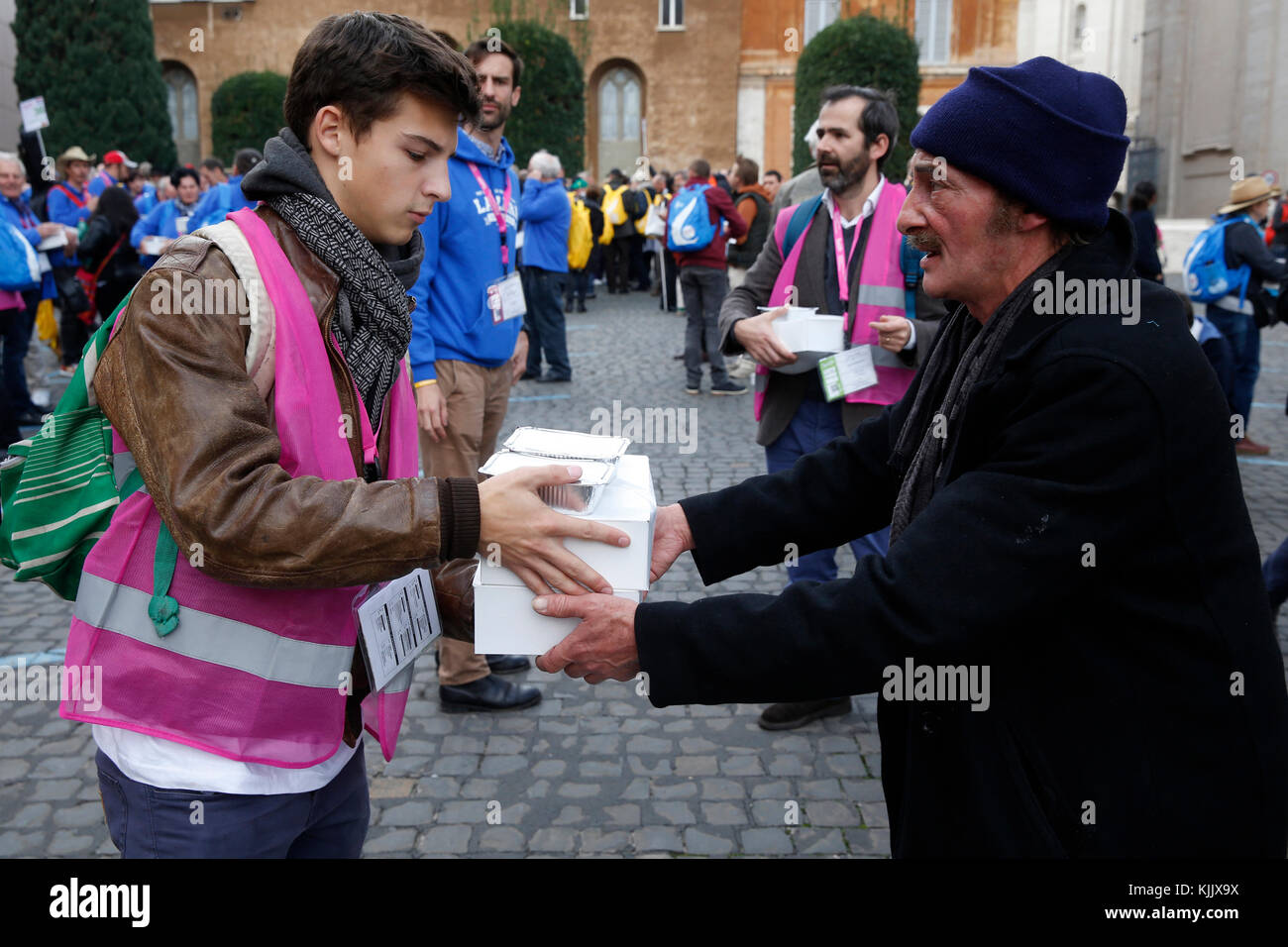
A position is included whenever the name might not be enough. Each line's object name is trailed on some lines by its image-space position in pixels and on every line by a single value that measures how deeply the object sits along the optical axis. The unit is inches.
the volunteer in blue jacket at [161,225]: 438.6
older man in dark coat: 64.5
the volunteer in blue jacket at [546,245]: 419.8
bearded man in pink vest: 161.6
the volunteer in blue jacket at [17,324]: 347.9
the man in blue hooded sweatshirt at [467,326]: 172.6
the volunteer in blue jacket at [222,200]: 372.5
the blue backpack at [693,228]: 421.4
